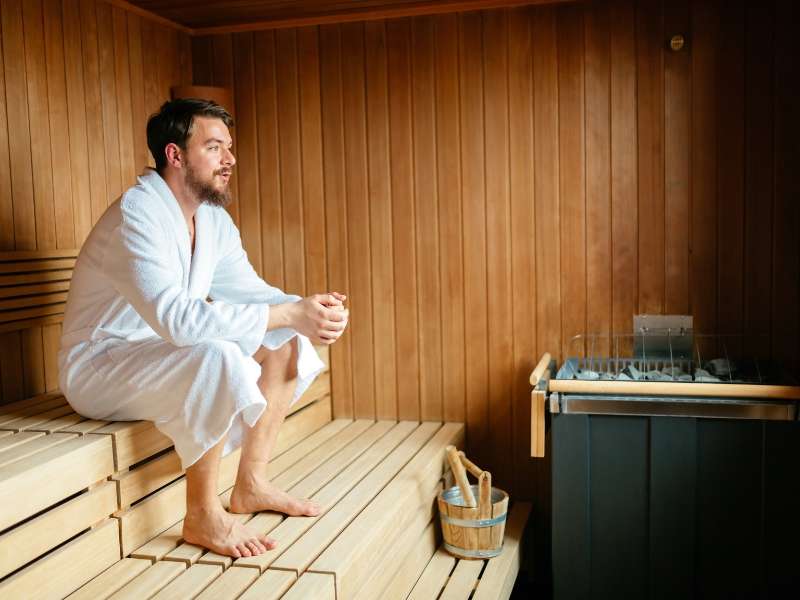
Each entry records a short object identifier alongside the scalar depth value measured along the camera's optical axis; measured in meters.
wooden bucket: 2.88
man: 2.21
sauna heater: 2.79
